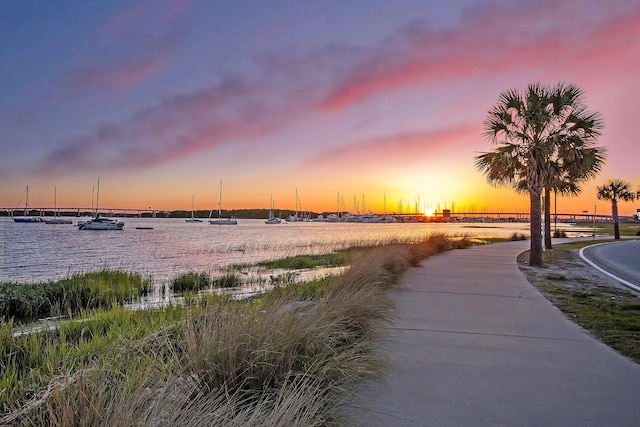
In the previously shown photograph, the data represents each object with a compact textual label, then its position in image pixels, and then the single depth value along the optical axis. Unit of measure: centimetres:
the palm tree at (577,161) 1855
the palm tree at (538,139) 1830
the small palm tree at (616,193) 4597
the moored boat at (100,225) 7669
